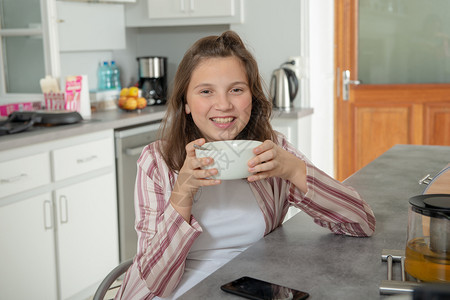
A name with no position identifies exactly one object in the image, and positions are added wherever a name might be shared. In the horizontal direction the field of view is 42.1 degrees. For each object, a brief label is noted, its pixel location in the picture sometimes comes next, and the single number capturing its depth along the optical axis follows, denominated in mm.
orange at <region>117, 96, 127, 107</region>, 3761
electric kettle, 3664
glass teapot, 858
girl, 1169
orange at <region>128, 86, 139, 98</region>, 3822
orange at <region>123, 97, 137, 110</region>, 3709
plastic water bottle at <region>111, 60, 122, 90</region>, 4172
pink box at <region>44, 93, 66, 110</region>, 3355
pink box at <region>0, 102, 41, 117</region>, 3262
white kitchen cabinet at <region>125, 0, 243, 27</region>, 3838
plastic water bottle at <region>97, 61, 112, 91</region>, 4110
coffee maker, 4129
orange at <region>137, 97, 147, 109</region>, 3782
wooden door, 4281
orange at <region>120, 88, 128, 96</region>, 3852
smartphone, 877
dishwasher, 3260
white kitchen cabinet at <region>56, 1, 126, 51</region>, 3602
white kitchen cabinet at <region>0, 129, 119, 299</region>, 2547
